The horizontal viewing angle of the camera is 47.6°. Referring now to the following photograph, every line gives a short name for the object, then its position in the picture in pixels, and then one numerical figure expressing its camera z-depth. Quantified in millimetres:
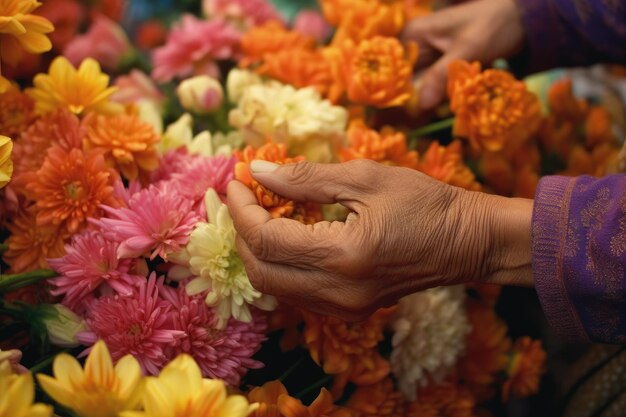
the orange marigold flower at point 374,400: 756
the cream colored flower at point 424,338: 793
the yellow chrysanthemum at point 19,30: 655
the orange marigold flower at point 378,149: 798
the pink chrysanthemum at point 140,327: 652
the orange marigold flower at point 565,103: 1146
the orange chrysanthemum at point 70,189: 698
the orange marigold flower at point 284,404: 668
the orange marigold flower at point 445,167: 836
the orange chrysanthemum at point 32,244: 715
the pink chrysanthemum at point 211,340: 671
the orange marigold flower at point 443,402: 814
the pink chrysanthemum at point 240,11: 1115
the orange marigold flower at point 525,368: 935
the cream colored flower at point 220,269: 669
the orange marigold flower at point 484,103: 853
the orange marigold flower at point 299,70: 914
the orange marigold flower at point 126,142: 734
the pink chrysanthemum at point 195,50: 1007
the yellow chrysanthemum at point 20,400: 494
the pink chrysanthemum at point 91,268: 678
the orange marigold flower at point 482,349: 902
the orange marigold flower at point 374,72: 856
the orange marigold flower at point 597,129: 1130
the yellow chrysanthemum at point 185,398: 514
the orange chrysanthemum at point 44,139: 741
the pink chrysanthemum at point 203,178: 726
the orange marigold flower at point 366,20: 941
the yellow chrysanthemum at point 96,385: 528
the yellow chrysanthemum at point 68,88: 780
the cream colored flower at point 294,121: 802
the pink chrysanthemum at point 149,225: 667
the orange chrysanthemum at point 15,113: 768
